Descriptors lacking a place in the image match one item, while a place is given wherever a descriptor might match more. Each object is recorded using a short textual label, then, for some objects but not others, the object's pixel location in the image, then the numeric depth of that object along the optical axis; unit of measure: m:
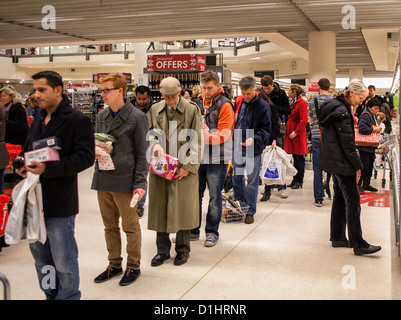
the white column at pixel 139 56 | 16.91
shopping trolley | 7.31
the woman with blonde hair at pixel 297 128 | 7.88
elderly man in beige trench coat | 4.09
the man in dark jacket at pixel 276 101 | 7.14
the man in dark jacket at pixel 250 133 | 5.69
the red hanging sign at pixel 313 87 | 11.48
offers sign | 11.09
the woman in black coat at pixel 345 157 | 4.46
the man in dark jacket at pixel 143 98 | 5.98
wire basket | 5.98
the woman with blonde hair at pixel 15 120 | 5.65
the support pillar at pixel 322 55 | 12.52
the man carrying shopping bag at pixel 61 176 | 2.70
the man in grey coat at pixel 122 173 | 3.62
